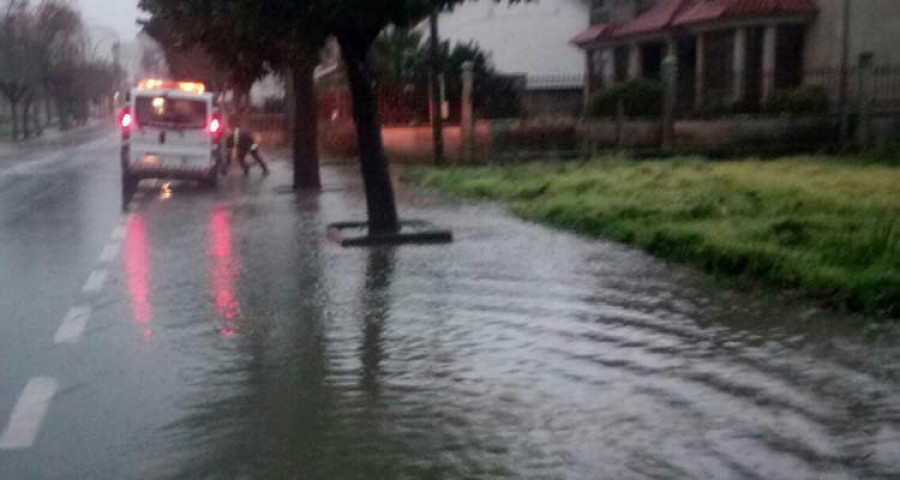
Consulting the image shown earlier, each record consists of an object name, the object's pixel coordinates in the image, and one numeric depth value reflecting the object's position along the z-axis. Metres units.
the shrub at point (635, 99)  32.44
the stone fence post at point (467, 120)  29.86
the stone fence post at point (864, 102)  30.00
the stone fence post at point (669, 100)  30.67
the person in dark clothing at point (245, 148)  30.61
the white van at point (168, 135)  24.83
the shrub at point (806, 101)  31.02
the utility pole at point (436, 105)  29.17
